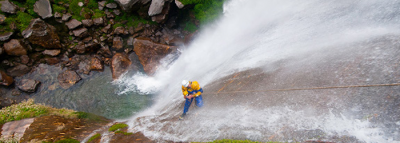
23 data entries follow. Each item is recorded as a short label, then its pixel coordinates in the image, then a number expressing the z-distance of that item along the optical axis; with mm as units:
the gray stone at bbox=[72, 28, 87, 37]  19156
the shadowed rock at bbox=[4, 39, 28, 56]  17422
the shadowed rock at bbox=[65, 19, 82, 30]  19078
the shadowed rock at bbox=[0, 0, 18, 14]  18048
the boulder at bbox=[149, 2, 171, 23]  18800
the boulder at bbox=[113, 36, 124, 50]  19828
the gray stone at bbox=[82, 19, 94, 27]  19228
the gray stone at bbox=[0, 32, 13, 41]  17272
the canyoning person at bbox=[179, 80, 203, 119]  9336
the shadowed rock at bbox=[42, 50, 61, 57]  18683
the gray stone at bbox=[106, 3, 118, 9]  19844
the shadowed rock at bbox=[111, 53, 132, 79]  18484
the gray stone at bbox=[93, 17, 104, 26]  19484
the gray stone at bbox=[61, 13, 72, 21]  18908
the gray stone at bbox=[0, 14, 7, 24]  17584
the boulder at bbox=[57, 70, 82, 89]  18047
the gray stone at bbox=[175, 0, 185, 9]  17653
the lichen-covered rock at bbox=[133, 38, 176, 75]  18562
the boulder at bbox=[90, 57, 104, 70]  19027
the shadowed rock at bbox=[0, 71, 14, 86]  16844
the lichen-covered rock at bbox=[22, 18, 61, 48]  17736
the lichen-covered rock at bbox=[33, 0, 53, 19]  18519
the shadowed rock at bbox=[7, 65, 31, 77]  17906
